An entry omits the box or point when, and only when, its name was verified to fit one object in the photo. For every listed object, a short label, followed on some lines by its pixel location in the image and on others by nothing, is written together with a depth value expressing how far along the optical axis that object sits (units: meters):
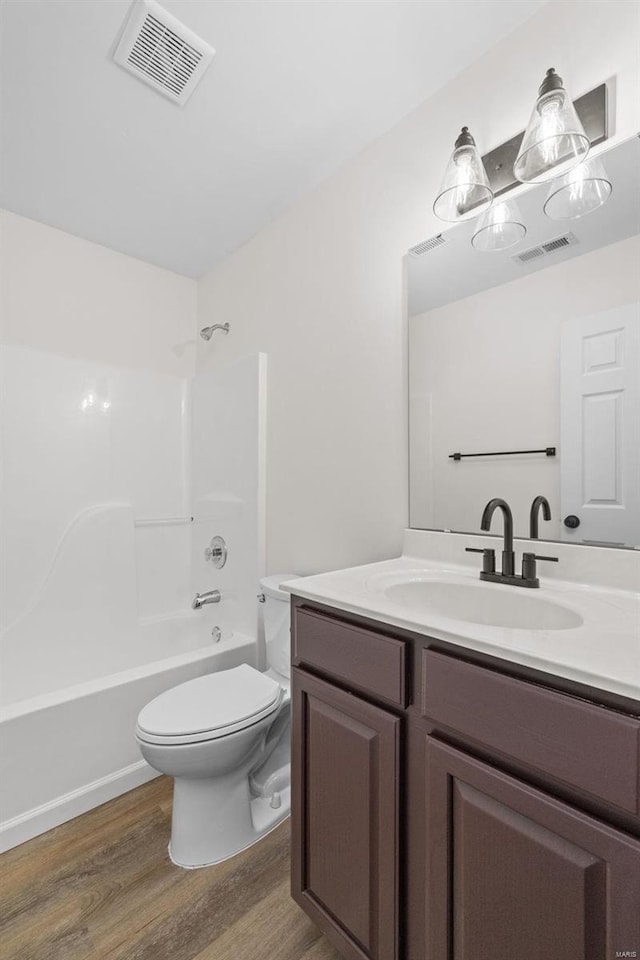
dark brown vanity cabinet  0.60
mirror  1.09
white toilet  1.31
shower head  2.41
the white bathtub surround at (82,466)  2.02
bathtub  1.48
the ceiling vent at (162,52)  1.23
